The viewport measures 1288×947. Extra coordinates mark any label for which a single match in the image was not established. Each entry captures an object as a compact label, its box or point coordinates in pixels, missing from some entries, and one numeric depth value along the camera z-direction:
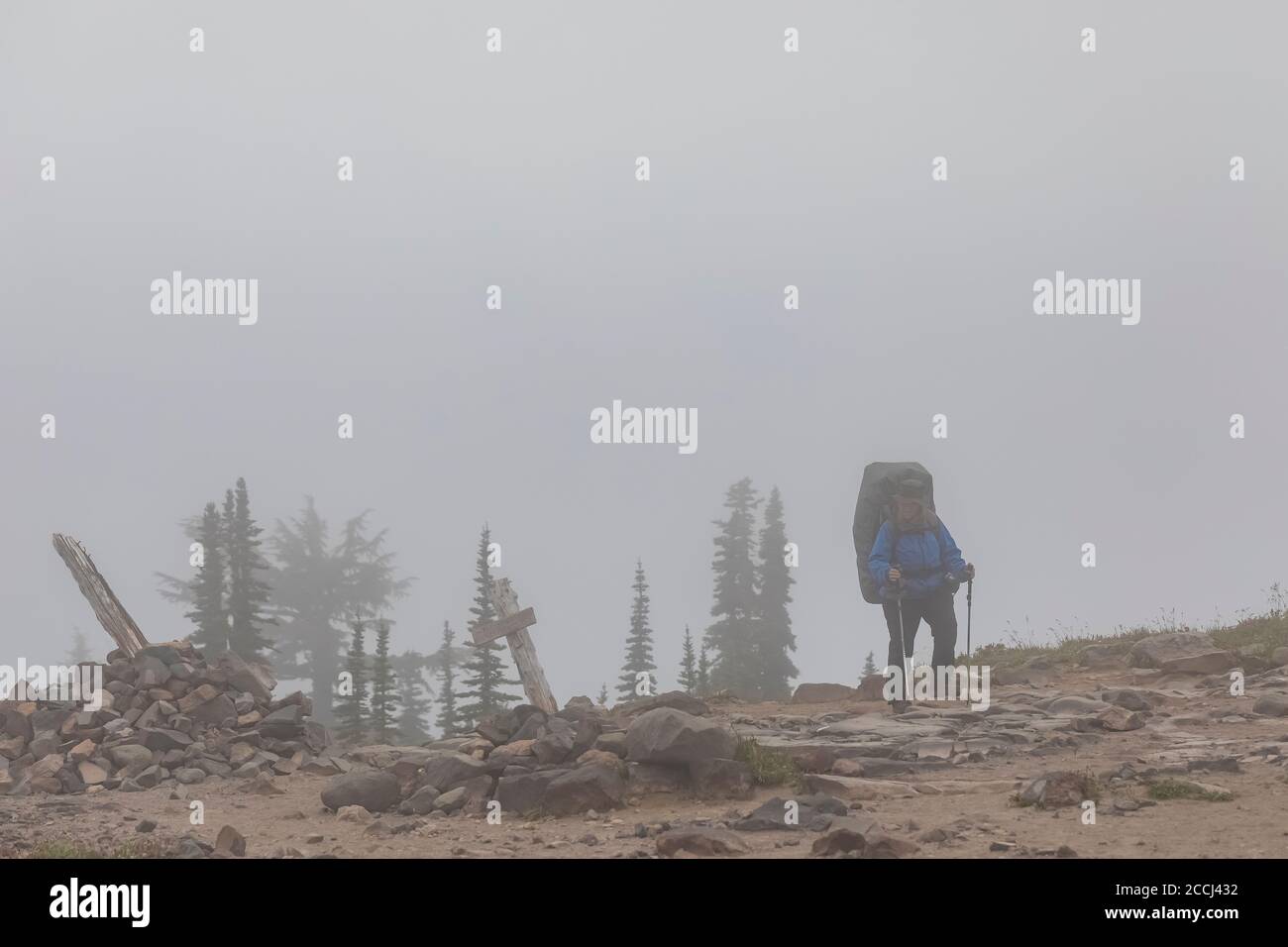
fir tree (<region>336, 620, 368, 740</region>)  31.73
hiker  18.50
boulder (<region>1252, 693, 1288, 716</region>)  15.70
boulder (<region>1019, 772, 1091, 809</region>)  11.45
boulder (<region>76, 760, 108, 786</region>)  17.02
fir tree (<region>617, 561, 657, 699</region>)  39.78
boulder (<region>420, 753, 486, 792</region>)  14.06
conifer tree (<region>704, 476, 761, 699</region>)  44.00
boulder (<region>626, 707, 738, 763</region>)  13.54
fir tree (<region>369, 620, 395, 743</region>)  31.98
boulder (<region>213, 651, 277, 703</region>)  20.39
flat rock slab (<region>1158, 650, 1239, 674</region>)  19.23
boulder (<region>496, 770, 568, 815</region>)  13.30
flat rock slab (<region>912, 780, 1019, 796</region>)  12.69
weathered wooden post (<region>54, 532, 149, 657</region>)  20.72
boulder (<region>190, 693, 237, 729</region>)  19.17
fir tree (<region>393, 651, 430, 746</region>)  46.95
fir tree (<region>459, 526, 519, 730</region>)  31.19
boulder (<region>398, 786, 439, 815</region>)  13.70
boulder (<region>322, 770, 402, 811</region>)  14.15
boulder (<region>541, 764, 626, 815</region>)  13.10
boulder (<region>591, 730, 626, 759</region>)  14.23
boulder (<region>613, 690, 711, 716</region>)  18.12
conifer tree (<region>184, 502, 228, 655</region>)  38.84
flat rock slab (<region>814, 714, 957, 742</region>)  15.58
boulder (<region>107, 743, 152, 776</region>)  17.41
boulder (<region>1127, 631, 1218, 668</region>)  20.03
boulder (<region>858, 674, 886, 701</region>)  21.52
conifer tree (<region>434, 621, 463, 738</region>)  35.28
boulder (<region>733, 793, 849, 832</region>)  11.43
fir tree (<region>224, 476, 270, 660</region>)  38.22
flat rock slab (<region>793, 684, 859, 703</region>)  22.02
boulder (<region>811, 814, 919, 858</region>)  9.62
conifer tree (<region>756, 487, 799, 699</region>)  44.78
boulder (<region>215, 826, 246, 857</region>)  11.52
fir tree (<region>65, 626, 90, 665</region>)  68.94
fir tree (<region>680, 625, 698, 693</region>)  37.49
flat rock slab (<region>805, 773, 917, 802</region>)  12.71
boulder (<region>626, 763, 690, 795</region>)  13.49
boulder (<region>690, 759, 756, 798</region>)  13.35
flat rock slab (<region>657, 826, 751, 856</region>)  10.21
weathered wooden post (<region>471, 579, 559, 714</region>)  18.11
